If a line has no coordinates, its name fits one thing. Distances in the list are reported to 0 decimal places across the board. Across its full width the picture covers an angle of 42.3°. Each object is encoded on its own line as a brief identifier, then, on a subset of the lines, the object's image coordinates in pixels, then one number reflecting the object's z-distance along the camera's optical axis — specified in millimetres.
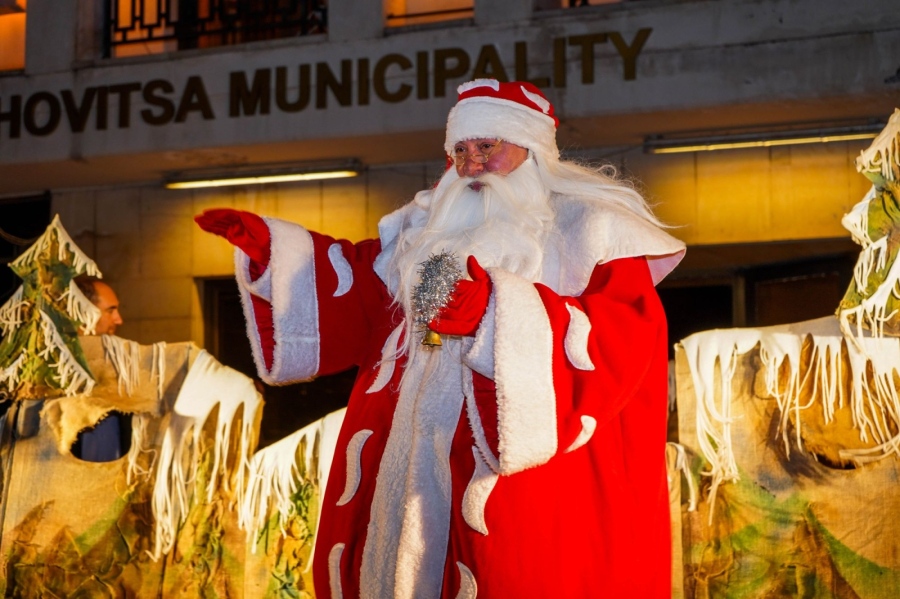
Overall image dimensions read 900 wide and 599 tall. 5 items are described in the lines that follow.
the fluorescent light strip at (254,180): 8023
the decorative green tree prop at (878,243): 3176
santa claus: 2295
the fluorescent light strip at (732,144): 7113
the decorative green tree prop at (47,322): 4156
